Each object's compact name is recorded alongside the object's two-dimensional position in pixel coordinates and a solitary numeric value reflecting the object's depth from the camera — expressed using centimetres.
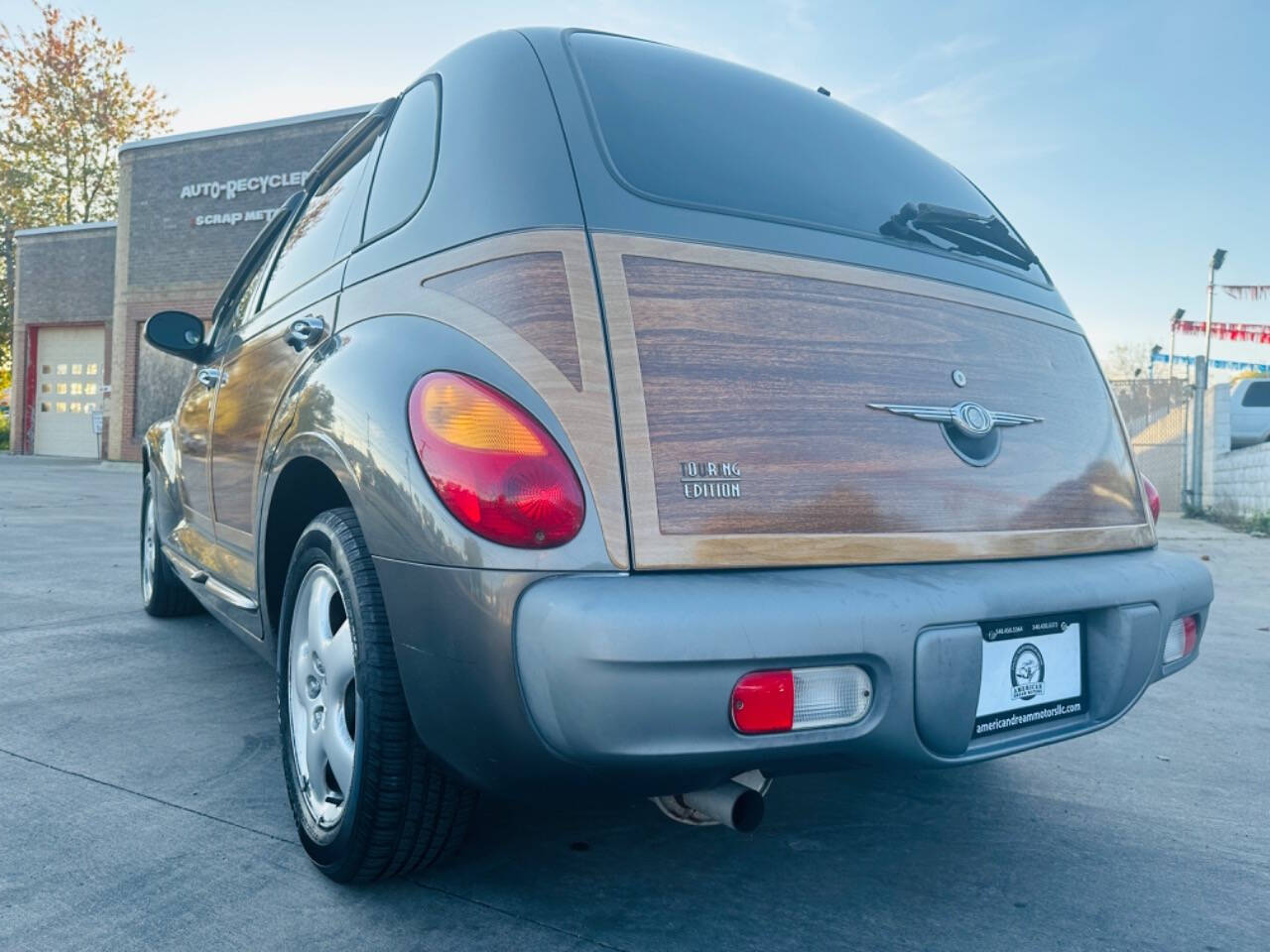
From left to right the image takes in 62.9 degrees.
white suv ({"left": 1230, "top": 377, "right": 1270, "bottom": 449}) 1897
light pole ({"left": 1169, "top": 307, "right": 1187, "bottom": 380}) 2496
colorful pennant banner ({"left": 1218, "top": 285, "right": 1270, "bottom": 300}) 2291
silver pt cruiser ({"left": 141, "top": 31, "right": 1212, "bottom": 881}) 159
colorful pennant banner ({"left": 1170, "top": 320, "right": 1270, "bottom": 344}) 2541
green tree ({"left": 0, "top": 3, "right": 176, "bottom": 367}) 2911
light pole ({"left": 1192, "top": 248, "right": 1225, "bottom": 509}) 1349
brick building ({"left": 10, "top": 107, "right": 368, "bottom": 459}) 1980
